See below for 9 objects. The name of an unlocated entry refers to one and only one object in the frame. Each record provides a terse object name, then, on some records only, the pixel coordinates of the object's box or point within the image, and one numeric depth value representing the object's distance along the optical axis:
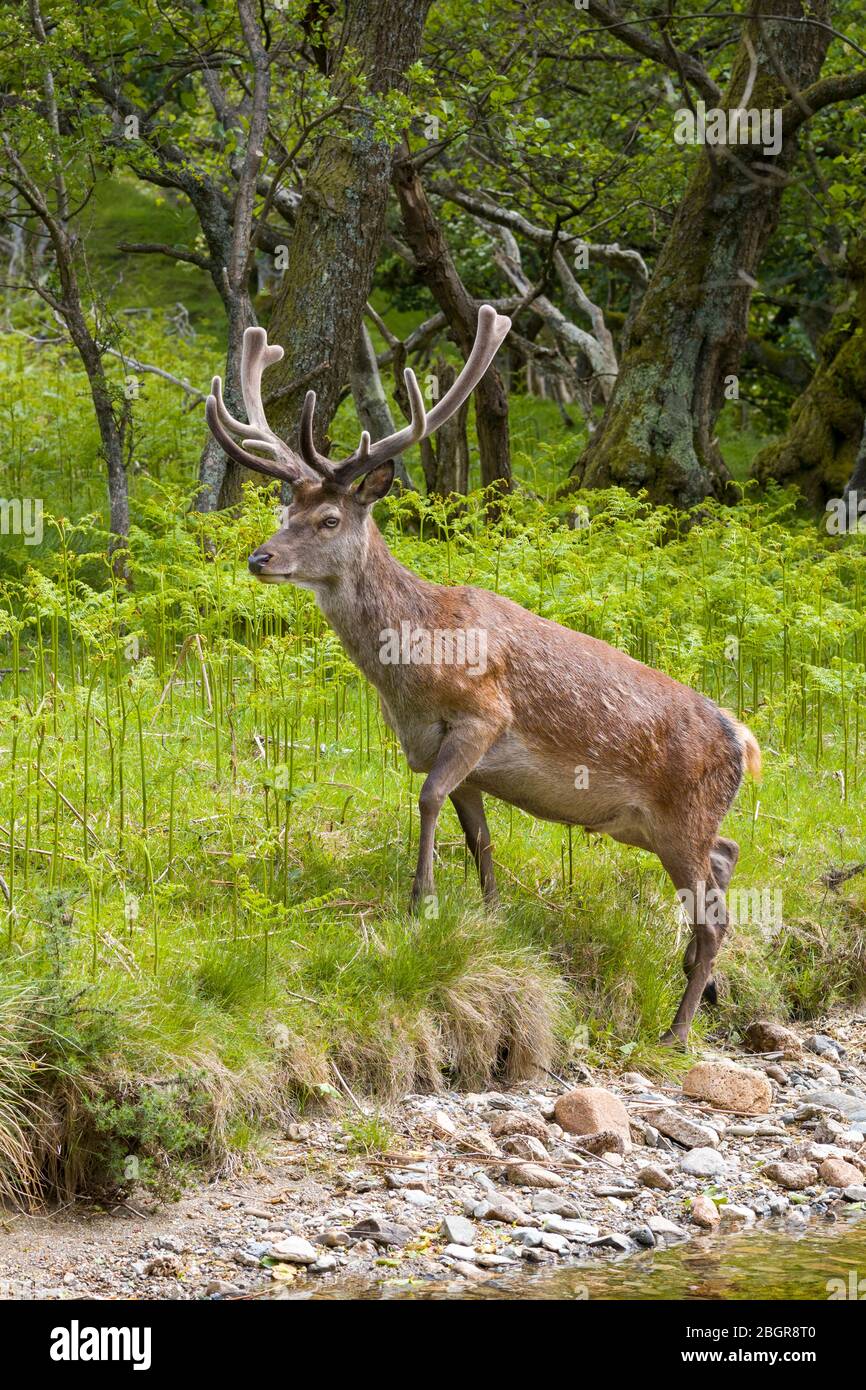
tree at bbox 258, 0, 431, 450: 11.38
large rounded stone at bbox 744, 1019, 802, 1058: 7.11
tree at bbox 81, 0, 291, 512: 10.80
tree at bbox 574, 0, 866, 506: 13.89
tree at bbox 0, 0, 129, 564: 10.53
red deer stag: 6.59
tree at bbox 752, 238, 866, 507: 15.48
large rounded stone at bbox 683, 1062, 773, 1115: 6.57
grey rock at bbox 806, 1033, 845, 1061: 7.17
